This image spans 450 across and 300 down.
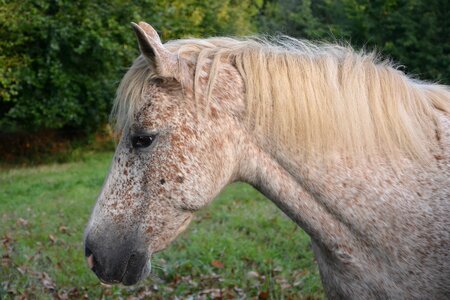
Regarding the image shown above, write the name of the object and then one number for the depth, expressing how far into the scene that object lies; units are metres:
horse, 2.46
